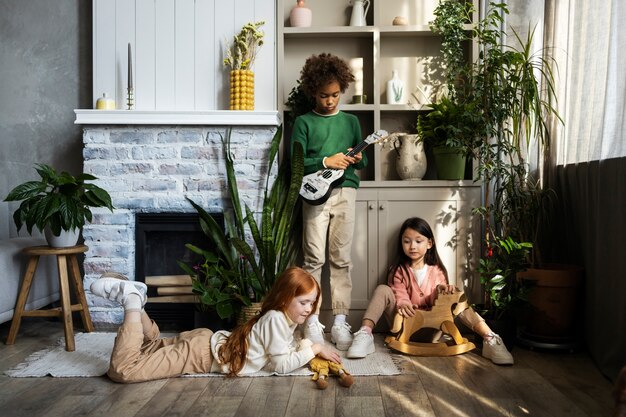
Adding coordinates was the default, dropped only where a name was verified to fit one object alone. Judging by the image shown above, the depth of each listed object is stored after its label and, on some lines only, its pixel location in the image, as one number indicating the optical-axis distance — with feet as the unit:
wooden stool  10.22
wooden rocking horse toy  10.21
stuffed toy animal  8.30
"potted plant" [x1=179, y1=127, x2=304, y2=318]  11.14
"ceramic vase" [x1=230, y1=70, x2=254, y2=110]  11.87
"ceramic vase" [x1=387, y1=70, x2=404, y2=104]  12.50
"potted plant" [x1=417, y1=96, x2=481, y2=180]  11.13
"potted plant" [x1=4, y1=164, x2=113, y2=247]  9.94
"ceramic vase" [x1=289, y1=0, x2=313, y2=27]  12.38
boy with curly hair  11.41
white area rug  8.93
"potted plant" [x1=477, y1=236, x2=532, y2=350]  10.30
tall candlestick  11.92
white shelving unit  11.94
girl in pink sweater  10.40
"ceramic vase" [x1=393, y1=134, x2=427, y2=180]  12.13
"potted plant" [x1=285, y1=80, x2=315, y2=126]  12.16
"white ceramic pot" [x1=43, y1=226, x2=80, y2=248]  10.55
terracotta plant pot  10.12
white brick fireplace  12.09
